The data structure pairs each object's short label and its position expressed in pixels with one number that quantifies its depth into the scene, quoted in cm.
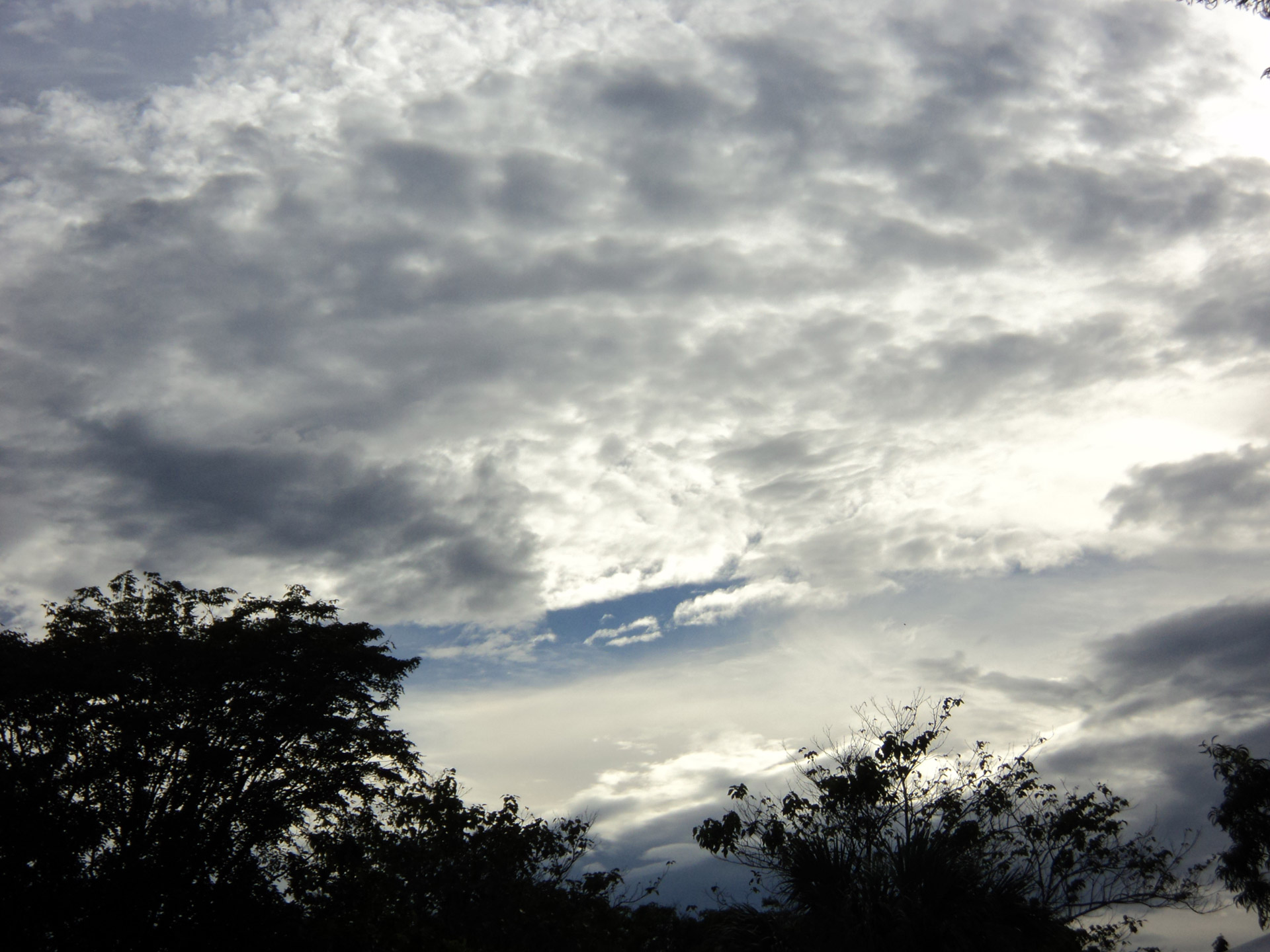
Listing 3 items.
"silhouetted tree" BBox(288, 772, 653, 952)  2217
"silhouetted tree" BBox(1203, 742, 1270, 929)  2988
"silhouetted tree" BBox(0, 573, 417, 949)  2628
